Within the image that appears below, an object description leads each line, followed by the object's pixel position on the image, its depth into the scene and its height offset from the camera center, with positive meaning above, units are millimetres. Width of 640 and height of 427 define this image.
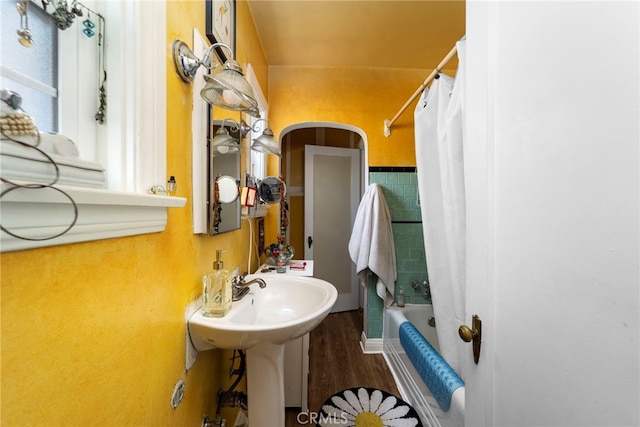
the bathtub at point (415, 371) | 1061 -1009
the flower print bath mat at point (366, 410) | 1341 -1175
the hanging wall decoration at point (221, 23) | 875 +756
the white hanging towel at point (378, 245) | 2000 -285
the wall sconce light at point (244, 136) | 976 +360
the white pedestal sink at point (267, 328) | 722 -415
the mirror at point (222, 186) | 887 +96
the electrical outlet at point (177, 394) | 680 -531
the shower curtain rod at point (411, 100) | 1115 +756
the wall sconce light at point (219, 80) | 669 +370
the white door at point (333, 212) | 2852 -10
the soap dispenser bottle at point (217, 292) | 800 -278
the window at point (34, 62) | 378 +250
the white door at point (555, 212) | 329 +0
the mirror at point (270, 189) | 1610 +146
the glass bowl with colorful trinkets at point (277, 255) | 1610 -294
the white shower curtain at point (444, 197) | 1101 +77
